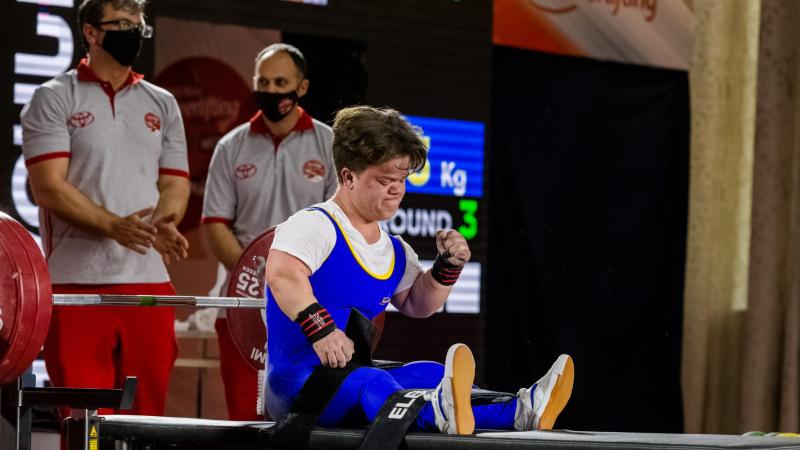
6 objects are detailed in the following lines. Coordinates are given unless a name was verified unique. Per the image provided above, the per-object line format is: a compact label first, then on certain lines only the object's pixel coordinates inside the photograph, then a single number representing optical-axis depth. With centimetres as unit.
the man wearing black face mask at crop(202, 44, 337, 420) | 980
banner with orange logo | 1223
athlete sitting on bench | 582
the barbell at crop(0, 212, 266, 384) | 610
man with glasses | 862
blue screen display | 1120
